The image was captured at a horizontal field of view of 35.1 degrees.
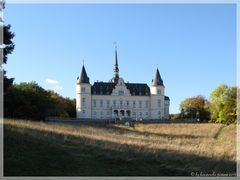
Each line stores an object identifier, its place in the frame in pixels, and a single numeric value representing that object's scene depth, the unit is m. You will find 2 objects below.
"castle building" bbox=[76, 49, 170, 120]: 84.00
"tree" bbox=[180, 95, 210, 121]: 81.76
